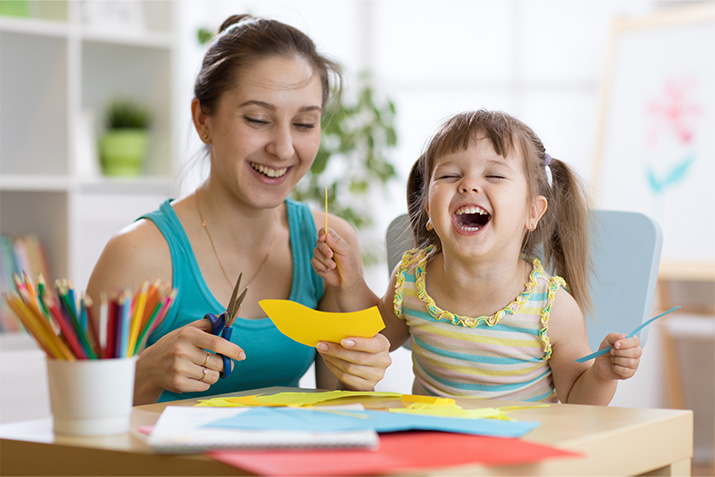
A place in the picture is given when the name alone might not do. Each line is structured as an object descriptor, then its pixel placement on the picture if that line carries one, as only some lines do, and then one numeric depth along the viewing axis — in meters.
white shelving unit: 2.67
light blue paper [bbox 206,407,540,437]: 1.30
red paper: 1.21
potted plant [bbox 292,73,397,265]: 3.11
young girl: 1.66
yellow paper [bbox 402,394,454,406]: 1.43
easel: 3.23
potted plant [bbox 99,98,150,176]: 2.85
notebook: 1.25
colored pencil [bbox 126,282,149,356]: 1.32
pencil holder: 1.32
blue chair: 1.73
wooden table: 1.27
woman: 1.79
